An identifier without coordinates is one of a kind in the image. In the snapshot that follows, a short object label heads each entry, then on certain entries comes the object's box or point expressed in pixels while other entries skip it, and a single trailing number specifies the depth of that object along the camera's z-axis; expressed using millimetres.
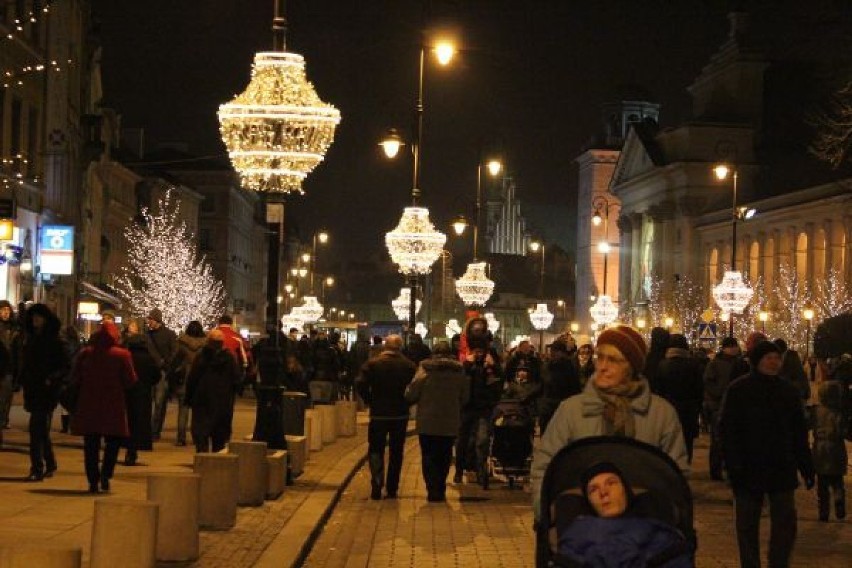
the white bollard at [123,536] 11359
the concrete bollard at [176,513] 13398
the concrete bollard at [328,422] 29859
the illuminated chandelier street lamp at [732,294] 66500
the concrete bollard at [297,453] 21734
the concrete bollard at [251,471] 17703
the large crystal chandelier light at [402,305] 66625
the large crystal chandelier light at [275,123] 20406
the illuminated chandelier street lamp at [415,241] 41750
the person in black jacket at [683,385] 23953
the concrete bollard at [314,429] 27119
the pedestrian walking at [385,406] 20734
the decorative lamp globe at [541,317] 90531
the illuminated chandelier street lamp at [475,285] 60812
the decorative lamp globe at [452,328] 87581
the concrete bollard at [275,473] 18828
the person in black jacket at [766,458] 12922
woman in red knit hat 9336
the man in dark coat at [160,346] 27078
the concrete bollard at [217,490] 15641
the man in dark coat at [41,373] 18859
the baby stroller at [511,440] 22531
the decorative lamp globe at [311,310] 81875
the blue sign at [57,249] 48500
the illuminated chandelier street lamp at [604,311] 97500
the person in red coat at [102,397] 17984
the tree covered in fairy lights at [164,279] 80375
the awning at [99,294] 65000
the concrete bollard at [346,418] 33188
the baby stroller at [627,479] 8633
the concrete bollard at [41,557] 8930
